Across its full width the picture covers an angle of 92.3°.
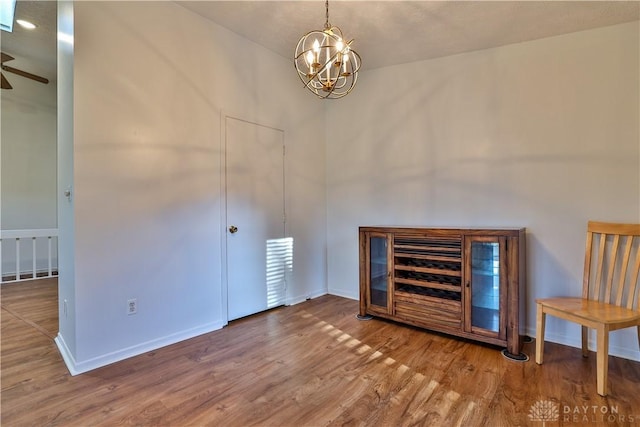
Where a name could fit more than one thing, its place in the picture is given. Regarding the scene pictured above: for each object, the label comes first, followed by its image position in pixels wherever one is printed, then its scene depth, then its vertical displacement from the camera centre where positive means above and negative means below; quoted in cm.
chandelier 175 +90
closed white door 305 -1
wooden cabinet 241 -60
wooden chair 193 -64
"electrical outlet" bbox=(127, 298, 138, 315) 235 -71
